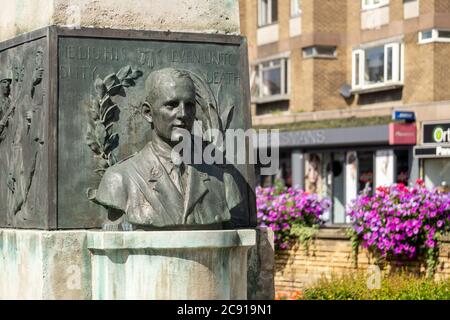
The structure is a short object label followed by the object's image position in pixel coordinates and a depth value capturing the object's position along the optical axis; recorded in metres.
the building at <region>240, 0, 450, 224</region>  49.04
